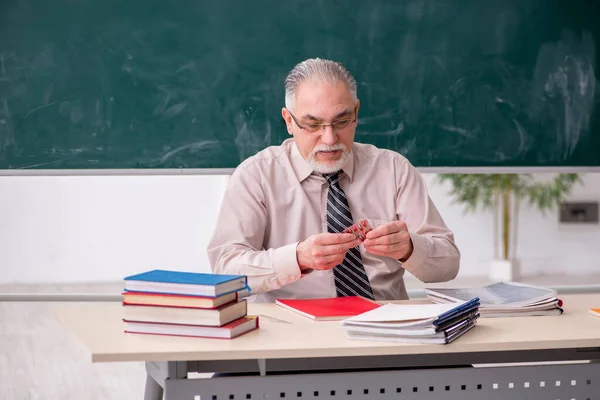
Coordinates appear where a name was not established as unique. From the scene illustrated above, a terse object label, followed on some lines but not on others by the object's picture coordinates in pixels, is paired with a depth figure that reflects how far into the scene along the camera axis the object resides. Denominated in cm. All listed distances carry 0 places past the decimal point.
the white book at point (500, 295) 206
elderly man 245
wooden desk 168
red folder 199
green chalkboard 398
